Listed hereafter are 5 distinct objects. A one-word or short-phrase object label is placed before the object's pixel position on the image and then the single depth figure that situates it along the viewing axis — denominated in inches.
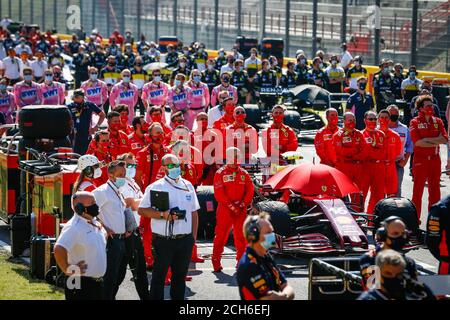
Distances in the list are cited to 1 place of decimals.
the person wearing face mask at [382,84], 1159.6
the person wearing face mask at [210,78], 1242.6
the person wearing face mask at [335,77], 1278.3
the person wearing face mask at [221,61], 1455.5
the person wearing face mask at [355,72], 1294.3
